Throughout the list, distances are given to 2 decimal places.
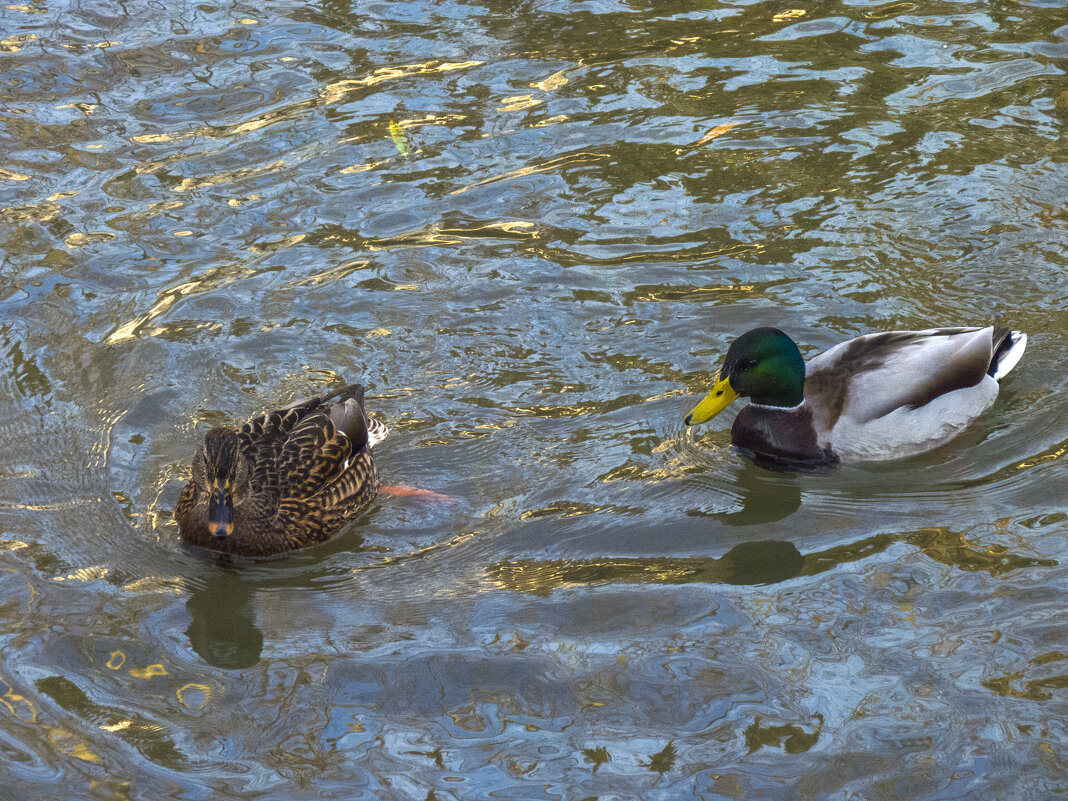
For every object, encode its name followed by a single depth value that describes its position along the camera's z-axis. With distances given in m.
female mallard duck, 11.54
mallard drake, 13.29
